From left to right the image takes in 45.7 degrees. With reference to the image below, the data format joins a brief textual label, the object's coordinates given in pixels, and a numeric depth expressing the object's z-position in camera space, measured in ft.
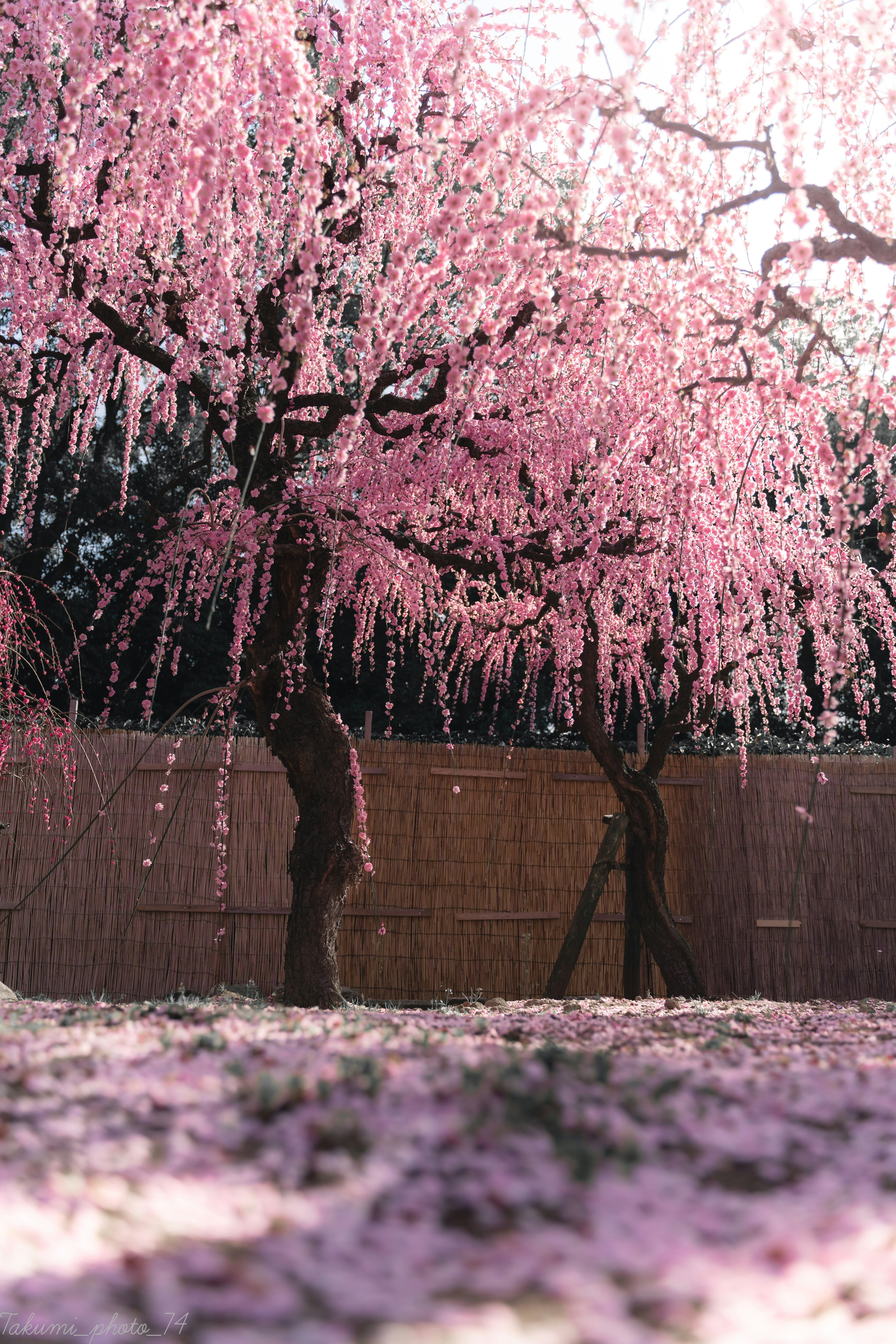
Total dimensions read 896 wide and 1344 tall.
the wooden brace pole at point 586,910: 18.19
